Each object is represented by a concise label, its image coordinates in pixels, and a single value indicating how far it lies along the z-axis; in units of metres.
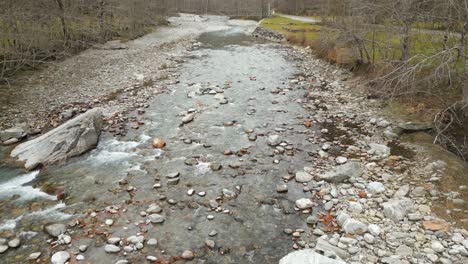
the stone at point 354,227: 7.15
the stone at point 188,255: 6.70
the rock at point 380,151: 10.34
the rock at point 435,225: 7.02
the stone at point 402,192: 8.25
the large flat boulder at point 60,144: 10.54
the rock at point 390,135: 11.55
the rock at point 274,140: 11.66
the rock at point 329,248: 6.56
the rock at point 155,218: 7.76
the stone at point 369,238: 6.84
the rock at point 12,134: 12.04
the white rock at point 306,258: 6.02
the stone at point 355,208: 7.84
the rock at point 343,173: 9.22
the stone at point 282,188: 8.98
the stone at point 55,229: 7.28
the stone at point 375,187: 8.50
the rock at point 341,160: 10.13
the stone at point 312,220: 7.66
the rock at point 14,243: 7.00
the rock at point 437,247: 6.45
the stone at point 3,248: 6.88
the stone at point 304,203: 8.21
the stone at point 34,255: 6.66
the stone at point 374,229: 7.05
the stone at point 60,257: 6.48
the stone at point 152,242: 7.05
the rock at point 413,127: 11.55
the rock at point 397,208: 7.51
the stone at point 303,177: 9.36
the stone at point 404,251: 6.46
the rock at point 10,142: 11.75
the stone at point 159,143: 11.62
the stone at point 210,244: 7.05
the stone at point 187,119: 13.64
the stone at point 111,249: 6.80
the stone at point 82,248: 6.81
